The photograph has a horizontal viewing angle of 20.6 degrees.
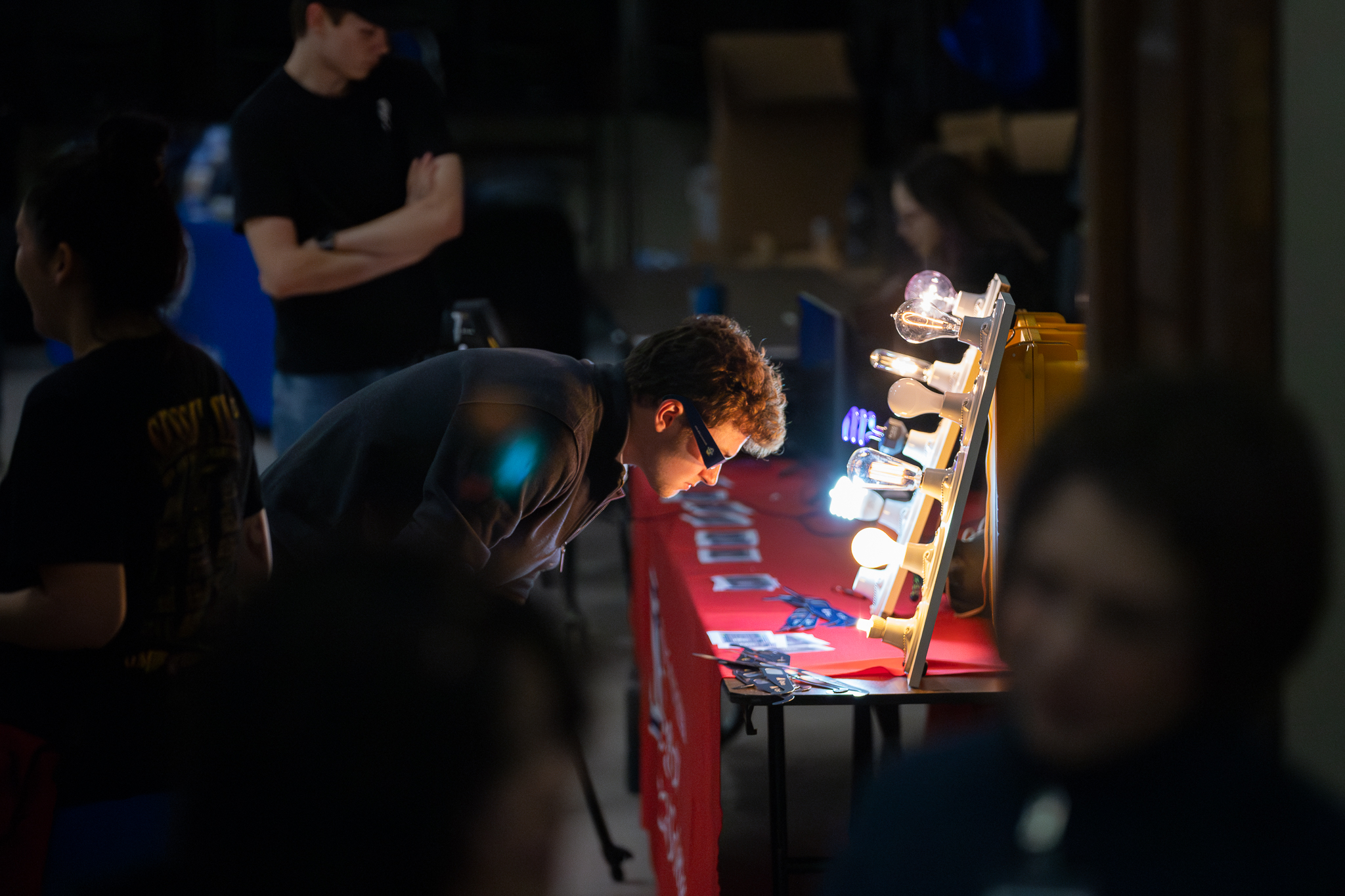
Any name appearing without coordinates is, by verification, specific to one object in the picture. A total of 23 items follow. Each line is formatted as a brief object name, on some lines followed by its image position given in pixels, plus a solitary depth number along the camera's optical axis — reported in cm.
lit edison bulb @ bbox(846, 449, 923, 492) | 535
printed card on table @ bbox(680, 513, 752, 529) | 622
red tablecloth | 530
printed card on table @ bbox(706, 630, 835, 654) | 539
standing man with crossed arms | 576
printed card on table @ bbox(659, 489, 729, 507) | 648
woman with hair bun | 476
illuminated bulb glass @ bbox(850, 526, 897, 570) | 540
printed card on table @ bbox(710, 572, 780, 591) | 572
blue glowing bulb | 549
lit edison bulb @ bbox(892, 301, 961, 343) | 531
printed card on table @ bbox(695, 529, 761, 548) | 605
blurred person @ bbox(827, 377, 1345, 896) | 287
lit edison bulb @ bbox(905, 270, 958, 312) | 534
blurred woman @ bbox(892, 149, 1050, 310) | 696
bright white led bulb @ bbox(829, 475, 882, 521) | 545
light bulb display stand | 521
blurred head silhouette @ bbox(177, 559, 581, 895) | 277
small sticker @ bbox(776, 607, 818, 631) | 550
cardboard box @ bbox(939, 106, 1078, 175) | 1070
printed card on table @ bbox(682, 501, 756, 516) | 637
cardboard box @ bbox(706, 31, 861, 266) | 1235
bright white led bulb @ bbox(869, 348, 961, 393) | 532
